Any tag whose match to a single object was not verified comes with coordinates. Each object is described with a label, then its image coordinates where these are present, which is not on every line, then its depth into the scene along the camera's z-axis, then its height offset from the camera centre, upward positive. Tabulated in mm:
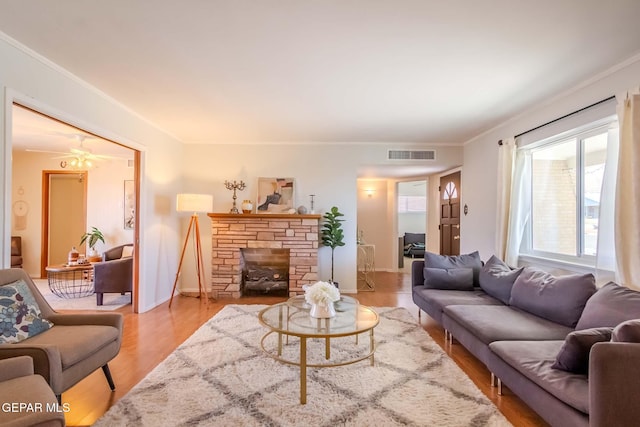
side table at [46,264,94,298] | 4848 -1248
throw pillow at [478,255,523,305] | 3119 -640
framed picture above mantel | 5211 +327
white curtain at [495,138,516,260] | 3889 +287
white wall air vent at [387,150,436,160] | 5293 +1015
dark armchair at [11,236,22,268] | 5945 -718
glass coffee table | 2186 -852
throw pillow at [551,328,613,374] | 1634 -688
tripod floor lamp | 4426 +80
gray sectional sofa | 1405 -826
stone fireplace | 4926 -419
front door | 5594 +35
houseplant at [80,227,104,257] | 5581 -450
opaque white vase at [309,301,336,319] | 2621 -792
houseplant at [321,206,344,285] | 5066 -251
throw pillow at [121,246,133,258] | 5273 -614
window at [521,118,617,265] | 3059 +249
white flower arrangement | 2590 -646
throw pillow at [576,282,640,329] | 1910 -570
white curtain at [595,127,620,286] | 2631 -1
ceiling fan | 4602 +901
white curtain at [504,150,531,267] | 3795 +147
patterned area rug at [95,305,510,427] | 1916 -1222
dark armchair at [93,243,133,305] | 4391 -872
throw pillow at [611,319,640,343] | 1469 -538
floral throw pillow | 1900 -638
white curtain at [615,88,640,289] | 2359 +169
